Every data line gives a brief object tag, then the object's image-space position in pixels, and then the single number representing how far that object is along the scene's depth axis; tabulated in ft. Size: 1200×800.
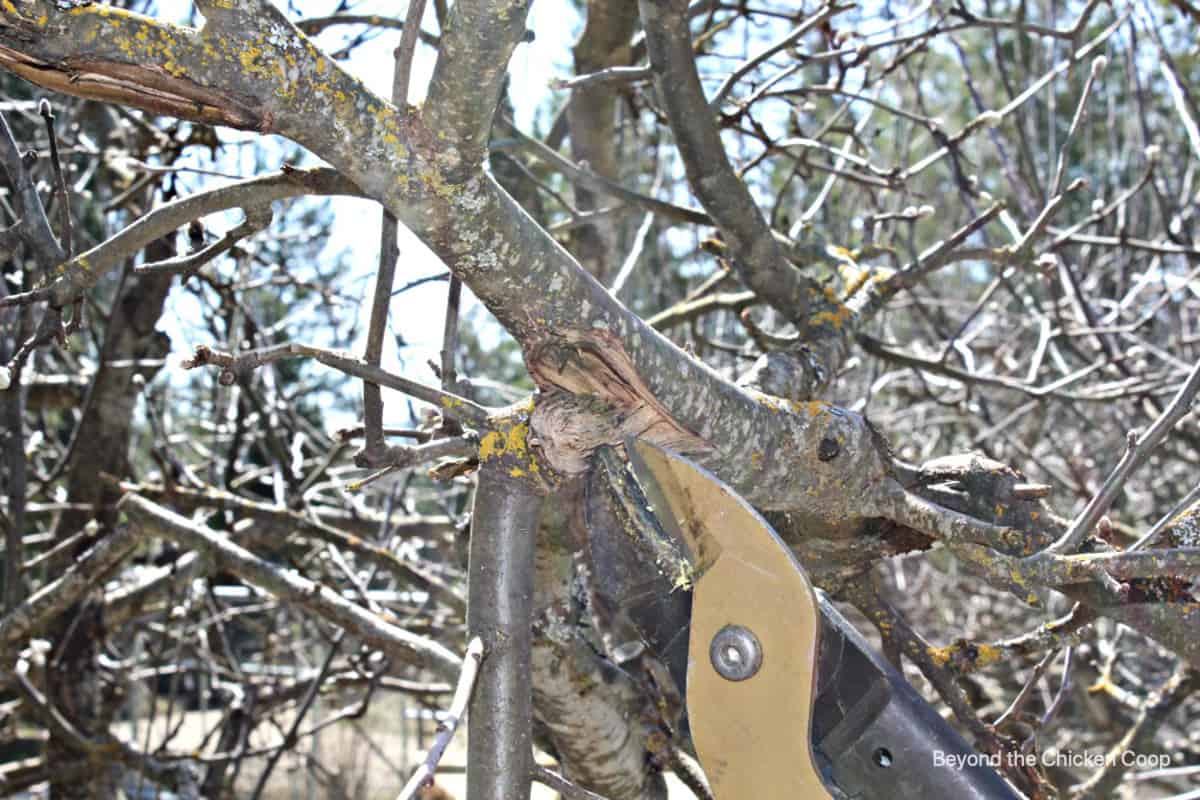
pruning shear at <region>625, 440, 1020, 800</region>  1.87
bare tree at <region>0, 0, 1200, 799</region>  1.79
